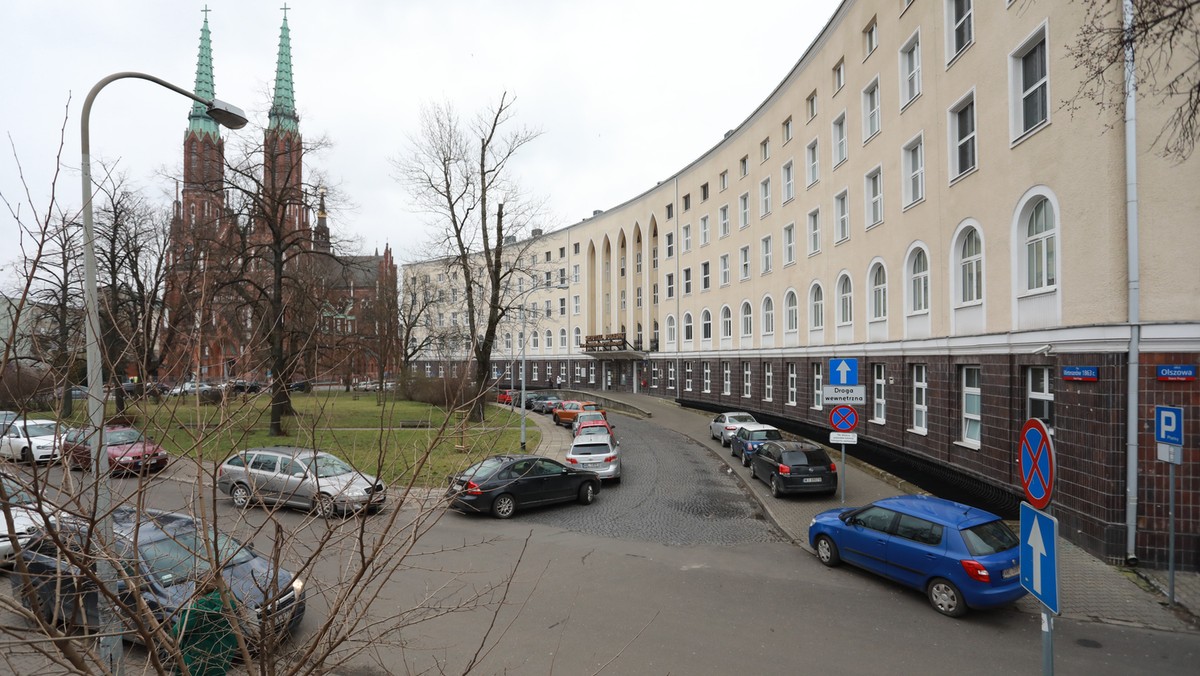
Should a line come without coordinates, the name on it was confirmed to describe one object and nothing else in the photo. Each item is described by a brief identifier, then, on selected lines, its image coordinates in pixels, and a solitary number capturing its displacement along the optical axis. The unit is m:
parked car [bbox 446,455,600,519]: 14.01
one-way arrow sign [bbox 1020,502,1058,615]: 4.60
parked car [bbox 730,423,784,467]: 20.09
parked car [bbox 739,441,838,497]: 15.07
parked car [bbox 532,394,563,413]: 39.81
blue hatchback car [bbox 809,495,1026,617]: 7.97
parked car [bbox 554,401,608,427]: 32.69
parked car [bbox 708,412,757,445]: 24.53
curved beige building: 9.85
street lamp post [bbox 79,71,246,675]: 3.56
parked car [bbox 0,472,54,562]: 2.20
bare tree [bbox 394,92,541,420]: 29.52
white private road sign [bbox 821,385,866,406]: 14.22
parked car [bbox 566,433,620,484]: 17.52
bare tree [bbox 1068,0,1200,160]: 9.63
